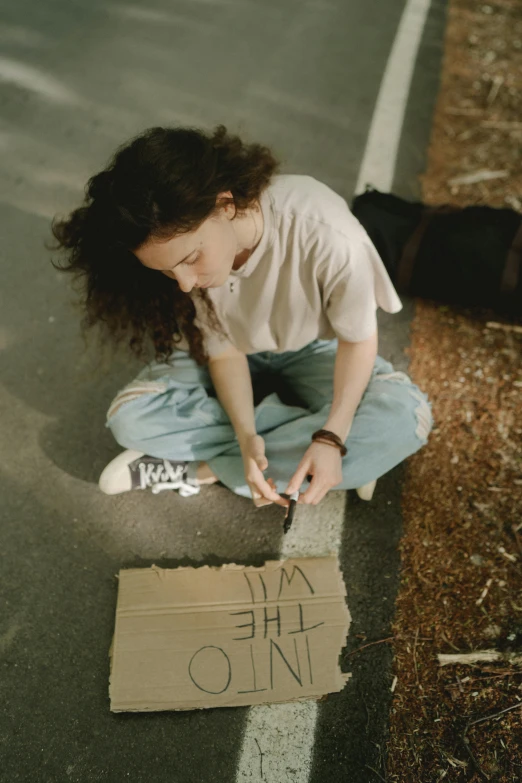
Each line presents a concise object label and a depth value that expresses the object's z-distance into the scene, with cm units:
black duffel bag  223
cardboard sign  154
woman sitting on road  124
